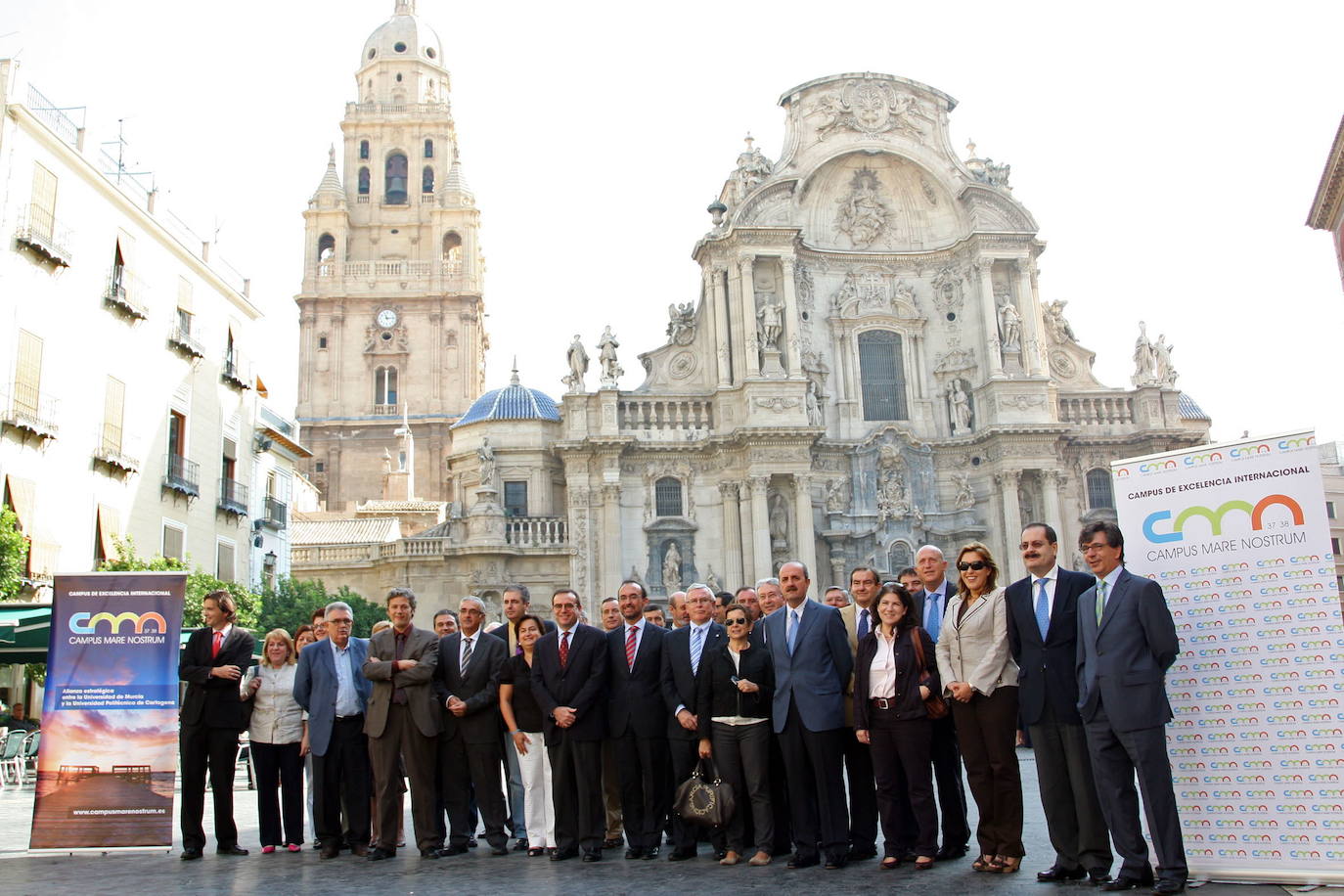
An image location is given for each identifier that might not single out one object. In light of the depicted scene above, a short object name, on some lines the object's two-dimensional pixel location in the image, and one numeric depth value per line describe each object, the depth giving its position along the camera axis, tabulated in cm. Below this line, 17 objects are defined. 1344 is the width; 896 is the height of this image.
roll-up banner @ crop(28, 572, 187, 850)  964
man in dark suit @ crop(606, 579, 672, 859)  920
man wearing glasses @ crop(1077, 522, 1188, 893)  696
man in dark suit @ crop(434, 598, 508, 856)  957
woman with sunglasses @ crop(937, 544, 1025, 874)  781
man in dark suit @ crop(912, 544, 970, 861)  855
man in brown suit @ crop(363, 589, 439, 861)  944
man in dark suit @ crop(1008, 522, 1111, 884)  744
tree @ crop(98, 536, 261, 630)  2127
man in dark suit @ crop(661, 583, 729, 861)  909
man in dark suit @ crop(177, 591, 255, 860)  955
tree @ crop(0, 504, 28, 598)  1808
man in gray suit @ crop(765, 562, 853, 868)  847
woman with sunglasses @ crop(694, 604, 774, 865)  871
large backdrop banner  693
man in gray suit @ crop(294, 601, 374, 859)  955
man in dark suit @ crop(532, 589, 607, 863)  918
